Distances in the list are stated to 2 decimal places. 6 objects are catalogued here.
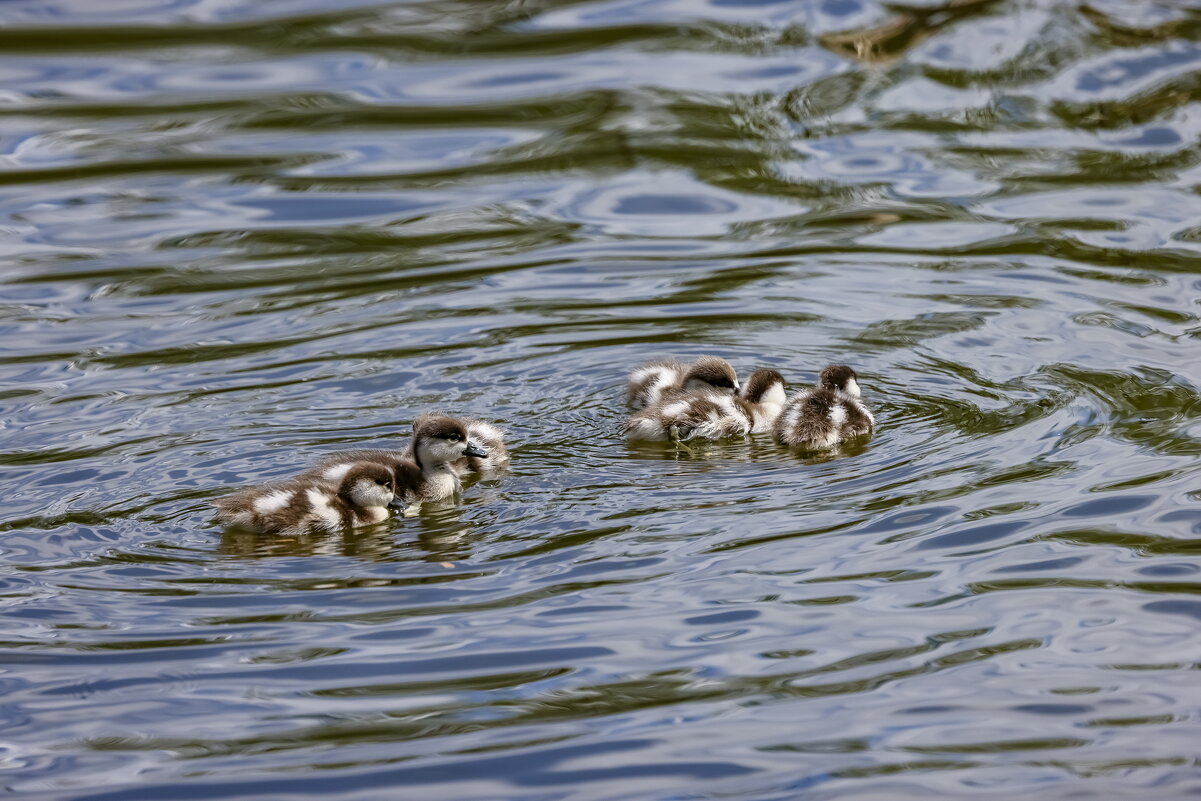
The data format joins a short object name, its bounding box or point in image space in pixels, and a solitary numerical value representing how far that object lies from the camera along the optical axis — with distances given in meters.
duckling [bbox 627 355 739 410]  15.30
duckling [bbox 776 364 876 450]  14.43
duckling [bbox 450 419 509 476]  14.19
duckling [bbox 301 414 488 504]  13.52
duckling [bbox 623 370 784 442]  14.73
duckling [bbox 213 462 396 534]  12.61
